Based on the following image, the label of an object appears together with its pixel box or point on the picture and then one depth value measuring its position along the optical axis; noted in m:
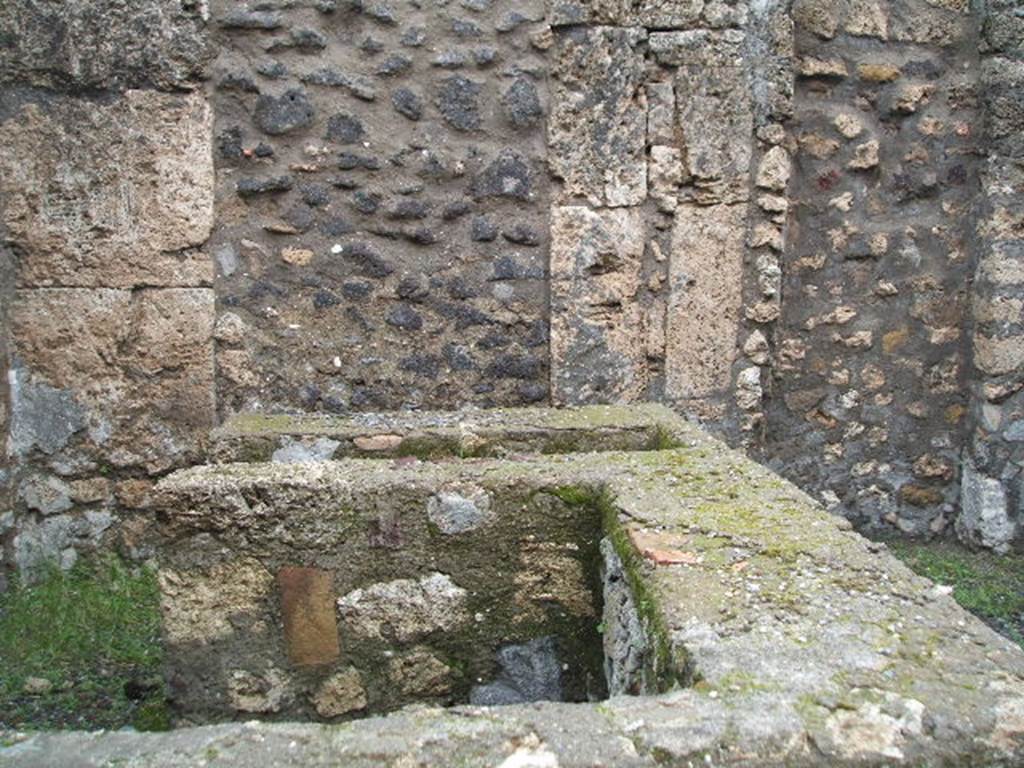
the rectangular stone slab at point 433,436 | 2.54
